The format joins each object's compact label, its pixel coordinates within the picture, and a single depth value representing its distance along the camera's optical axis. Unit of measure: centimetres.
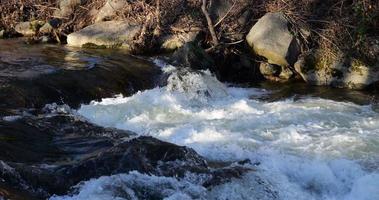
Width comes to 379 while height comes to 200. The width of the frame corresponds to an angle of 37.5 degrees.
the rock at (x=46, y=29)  1513
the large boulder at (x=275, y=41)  1230
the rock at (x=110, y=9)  1473
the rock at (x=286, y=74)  1247
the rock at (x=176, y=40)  1343
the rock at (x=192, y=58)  1201
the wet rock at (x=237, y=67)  1276
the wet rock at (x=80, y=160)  550
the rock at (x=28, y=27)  1569
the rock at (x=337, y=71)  1189
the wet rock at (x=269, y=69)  1252
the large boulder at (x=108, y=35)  1370
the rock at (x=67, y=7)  1574
